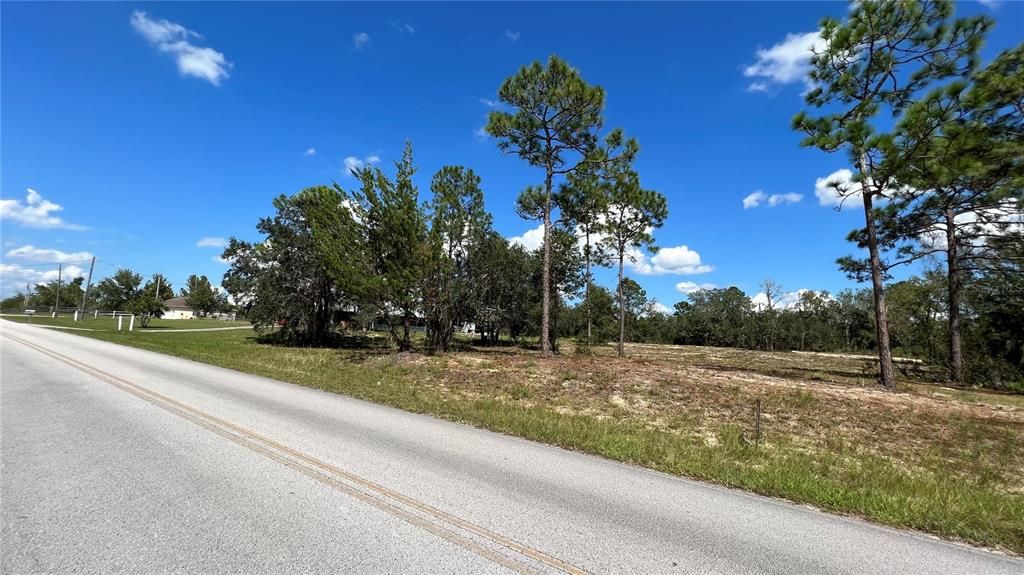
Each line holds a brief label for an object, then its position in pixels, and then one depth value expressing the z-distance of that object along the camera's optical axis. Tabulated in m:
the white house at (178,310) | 111.19
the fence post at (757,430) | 8.34
